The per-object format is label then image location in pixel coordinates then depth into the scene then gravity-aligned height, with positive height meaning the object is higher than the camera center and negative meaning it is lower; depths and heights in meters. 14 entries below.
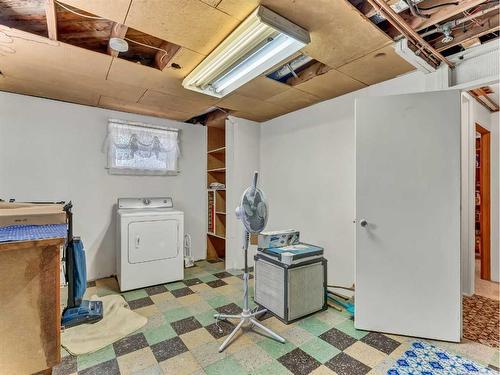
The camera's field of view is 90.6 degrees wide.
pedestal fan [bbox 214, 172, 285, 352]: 2.17 -0.25
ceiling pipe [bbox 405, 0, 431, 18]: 1.55 +1.17
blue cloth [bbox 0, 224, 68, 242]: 1.02 -0.20
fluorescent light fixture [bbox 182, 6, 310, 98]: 1.61 +1.06
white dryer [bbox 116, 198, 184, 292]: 3.02 -0.74
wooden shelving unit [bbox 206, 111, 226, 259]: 4.21 -0.02
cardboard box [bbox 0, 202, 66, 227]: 1.14 -0.14
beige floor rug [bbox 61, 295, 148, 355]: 1.97 -1.25
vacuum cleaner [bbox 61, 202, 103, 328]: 2.12 -0.85
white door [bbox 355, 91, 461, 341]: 2.02 -0.21
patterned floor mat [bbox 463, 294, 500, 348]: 2.07 -1.23
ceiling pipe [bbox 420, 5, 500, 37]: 1.61 +1.19
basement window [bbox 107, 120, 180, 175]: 3.49 +0.59
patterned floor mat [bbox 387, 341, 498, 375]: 1.67 -1.23
